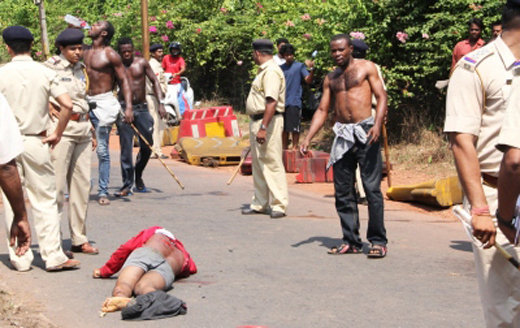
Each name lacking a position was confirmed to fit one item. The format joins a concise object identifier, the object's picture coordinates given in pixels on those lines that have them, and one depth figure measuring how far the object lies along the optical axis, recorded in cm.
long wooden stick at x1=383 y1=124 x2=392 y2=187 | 1004
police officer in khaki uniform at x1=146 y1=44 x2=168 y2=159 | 1558
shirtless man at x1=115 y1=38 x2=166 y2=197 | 1083
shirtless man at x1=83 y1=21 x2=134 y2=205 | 989
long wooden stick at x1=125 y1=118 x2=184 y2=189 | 1083
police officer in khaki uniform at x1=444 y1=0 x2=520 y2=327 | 362
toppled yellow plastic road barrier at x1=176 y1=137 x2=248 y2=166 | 1462
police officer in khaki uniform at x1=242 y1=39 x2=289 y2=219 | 927
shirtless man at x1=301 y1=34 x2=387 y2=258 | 723
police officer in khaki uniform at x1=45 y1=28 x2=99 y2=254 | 719
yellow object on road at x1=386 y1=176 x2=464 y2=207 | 975
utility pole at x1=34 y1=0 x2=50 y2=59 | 2578
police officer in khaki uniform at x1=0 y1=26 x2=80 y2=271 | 638
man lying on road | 560
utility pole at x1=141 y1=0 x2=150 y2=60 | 1903
